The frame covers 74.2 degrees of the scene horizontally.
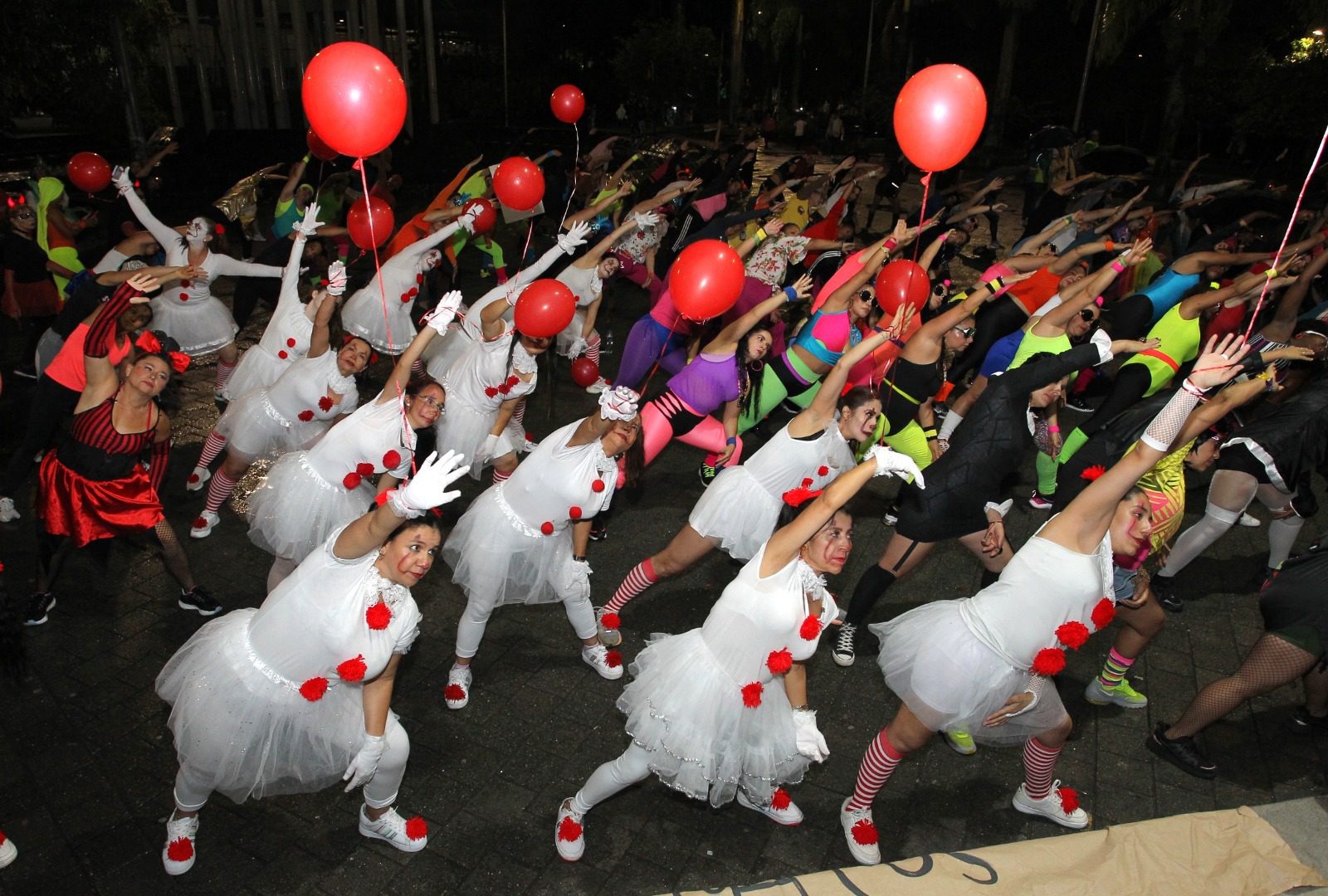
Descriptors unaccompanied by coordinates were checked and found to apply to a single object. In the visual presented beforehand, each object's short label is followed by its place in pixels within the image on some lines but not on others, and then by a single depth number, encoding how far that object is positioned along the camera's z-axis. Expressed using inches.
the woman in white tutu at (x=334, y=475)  187.2
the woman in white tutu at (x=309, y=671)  129.0
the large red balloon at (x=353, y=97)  186.4
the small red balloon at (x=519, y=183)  297.6
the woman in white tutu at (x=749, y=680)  135.4
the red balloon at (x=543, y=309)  224.7
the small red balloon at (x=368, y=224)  318.3
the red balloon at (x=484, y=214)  313.4
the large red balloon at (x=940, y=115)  193.9
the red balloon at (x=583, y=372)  282.9
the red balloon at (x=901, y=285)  250.4
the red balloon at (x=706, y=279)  217.5
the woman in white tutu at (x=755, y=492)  197.0
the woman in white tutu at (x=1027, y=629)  140.8
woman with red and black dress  186.4
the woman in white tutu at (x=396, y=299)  303.3
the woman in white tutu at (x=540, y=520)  173.9
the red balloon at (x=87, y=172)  333.1
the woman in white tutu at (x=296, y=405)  225.1
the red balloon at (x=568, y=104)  388.8
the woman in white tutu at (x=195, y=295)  290.0
